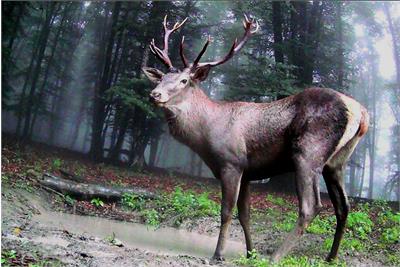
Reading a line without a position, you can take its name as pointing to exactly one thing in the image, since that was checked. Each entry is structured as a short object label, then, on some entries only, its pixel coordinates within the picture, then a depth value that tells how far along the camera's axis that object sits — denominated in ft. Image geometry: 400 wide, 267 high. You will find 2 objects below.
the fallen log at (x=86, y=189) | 27.61
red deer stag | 13.23
